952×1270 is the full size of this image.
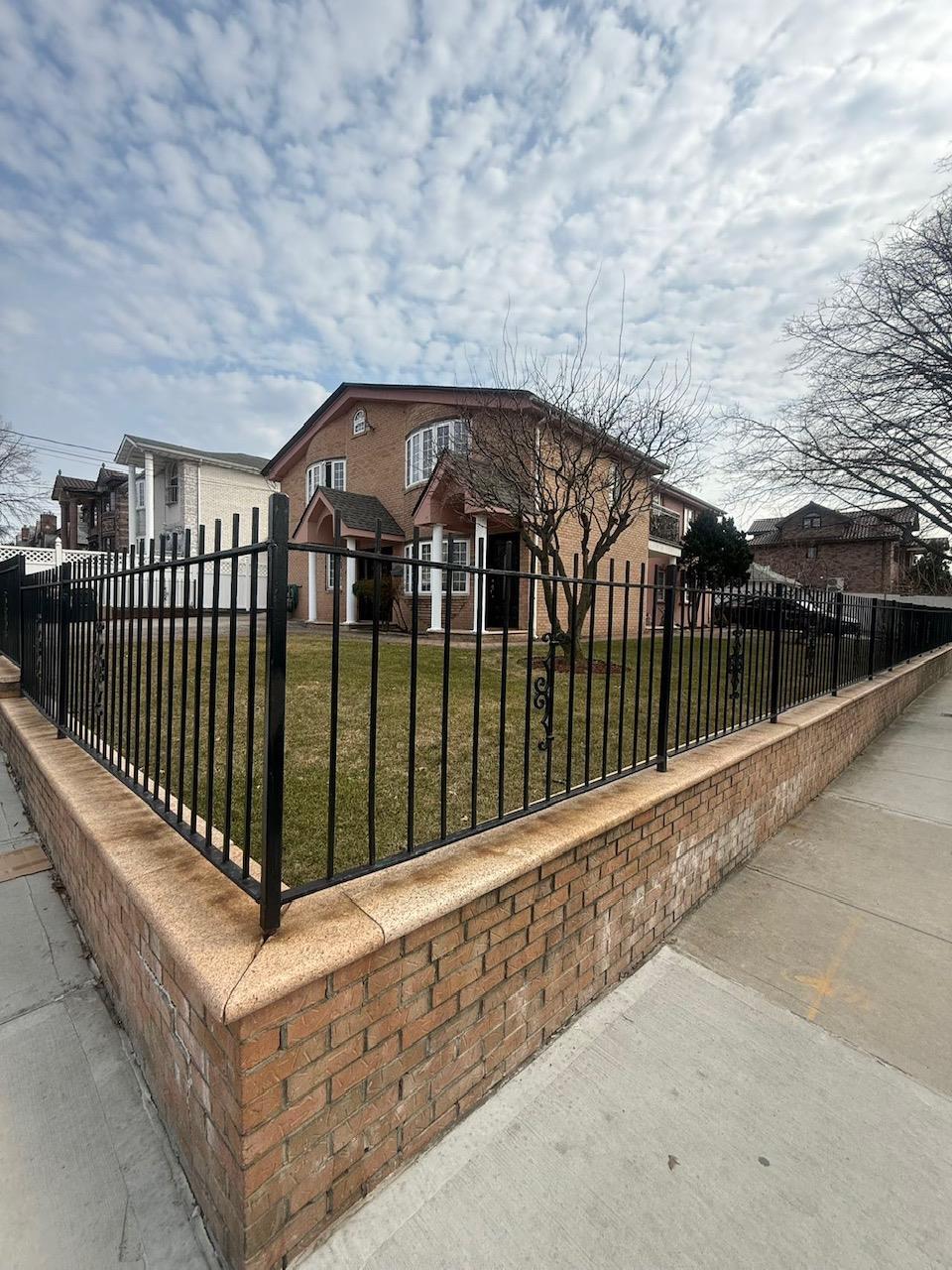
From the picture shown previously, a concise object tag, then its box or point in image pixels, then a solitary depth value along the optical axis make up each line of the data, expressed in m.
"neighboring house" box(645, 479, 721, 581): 18.69
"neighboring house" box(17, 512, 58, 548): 42.97
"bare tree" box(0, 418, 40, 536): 27.17
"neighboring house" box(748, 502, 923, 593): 34.75
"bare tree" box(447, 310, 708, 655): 9.02
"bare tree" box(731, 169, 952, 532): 9.66
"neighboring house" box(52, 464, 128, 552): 32.09
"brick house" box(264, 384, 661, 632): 13.47
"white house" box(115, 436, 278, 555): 22.34
